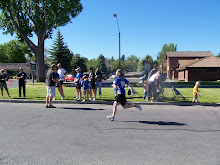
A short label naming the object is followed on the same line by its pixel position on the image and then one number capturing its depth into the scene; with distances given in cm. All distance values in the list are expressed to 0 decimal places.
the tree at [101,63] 7578
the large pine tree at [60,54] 4166
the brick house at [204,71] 3528
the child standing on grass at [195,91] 938
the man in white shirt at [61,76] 1075
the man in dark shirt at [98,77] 1126
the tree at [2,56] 7700
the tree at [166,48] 9850
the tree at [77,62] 6103
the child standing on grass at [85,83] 985
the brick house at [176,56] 5719
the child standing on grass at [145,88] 1056
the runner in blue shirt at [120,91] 638
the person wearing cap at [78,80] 1012
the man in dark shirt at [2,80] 1104
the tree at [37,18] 2592
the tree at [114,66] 14450
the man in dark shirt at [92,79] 1045
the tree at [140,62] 10812
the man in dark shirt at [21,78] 1129
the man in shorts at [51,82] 833
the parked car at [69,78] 3722
